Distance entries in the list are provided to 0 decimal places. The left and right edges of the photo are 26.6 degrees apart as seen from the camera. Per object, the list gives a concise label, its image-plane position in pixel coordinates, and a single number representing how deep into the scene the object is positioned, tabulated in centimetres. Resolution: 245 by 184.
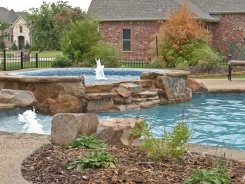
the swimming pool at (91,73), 1780
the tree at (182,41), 2431
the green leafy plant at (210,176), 516
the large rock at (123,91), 1430
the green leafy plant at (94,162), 583
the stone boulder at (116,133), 736
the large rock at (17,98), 1251
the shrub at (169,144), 627
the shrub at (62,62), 2403
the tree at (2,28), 4637
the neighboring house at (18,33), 7489
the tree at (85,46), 2425
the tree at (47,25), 4834
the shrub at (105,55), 2402
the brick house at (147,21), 3219
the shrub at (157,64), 2383
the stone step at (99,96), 1371
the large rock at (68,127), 696
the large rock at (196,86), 1750
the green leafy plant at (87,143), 681
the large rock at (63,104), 1334
